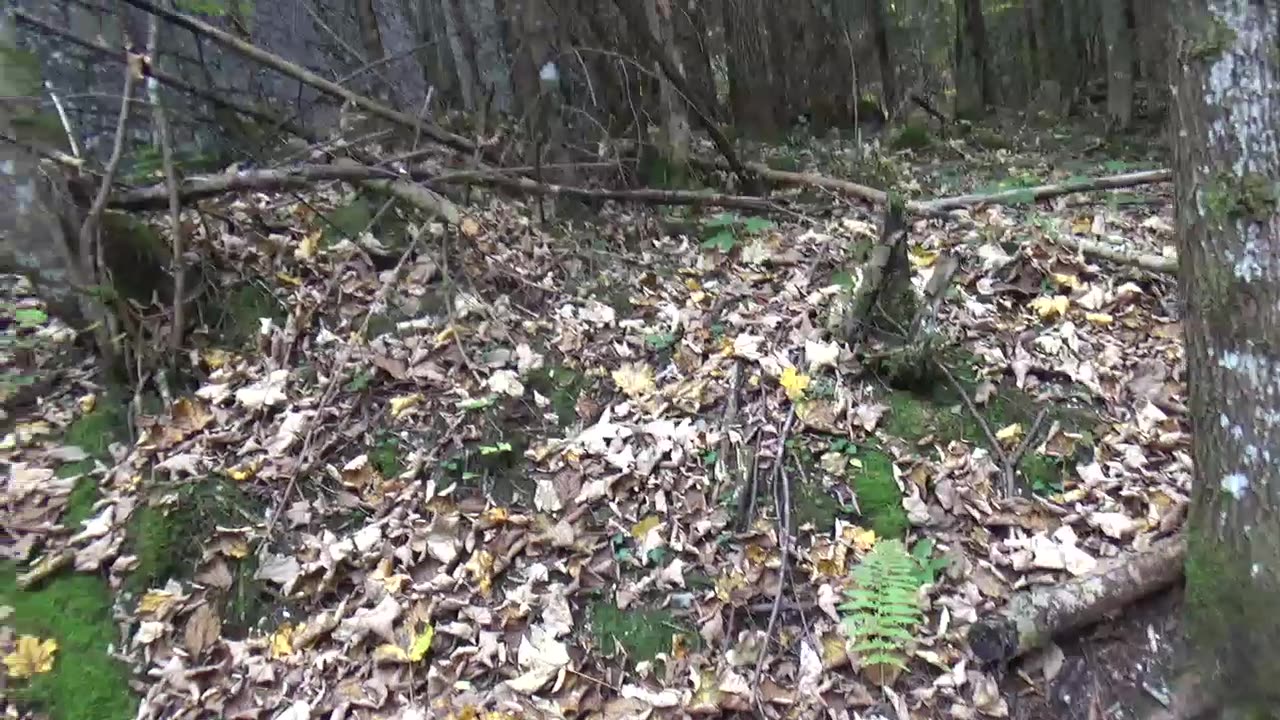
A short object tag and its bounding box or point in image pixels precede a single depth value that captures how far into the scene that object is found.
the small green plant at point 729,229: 6.34
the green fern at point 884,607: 3.29
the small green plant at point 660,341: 4.96
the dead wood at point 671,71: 7.11
